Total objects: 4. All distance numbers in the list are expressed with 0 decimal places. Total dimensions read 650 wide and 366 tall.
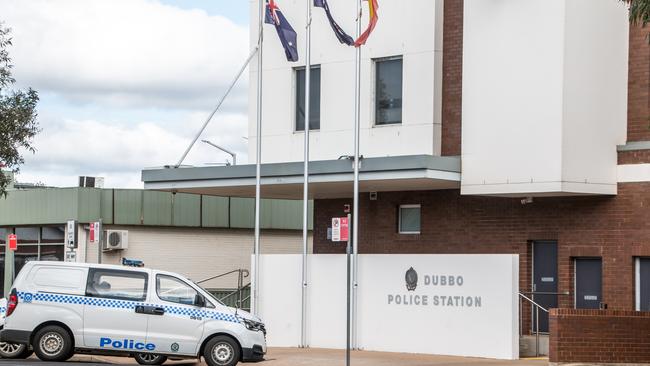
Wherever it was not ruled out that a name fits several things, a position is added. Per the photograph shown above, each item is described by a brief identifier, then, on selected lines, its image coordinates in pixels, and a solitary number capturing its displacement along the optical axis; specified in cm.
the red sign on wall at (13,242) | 3691
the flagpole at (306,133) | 2786
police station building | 2544
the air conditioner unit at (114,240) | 3816
